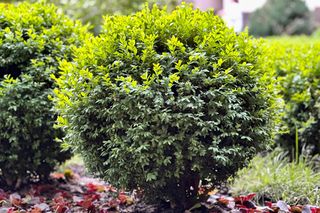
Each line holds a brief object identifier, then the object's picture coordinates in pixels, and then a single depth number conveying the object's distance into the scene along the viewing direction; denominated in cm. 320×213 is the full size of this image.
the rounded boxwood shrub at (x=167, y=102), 257
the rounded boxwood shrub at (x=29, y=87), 340
